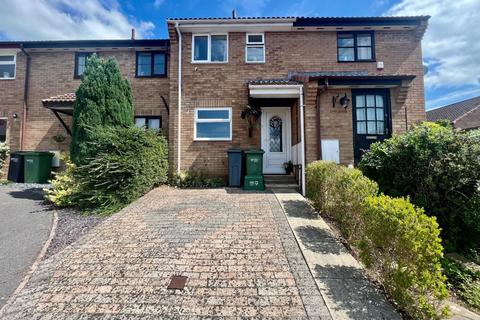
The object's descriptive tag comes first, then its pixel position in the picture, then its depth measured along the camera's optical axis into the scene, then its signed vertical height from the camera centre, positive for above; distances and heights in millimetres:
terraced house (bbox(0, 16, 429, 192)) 8867 +4075
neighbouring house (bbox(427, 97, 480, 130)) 19469 +5586
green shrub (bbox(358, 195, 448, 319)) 2193 -857
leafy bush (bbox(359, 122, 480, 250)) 4180 -75
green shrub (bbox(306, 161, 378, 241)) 3730 -375
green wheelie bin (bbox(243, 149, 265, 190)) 7633 +137
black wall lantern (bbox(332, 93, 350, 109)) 7826 +2490
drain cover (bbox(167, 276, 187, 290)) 2658 -1312
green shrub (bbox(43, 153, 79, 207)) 5797 -432
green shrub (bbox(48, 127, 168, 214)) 5551 -84
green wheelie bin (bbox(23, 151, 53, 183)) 9273 +226
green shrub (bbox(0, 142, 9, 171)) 9848 +849
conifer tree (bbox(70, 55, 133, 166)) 6492 +2118
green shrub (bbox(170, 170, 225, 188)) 8352 -297
